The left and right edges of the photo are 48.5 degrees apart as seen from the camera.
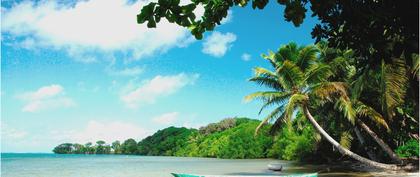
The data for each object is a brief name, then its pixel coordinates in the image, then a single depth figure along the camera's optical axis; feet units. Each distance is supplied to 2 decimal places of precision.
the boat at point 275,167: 76.74
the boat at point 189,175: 32.18
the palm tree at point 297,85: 60.08
